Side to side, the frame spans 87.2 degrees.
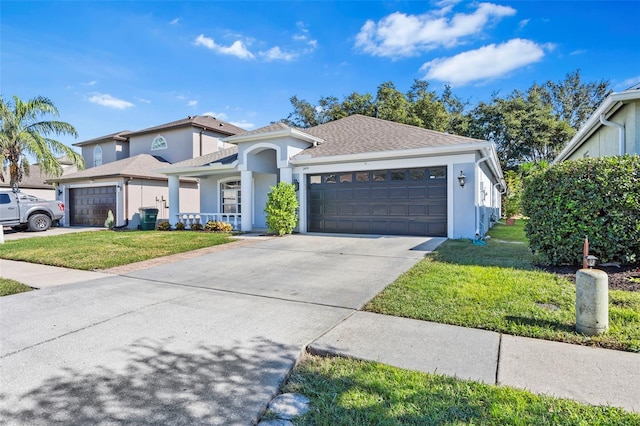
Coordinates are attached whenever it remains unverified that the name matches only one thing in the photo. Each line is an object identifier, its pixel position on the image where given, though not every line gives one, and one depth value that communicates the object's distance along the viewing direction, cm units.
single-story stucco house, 1101
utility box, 352
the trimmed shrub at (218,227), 1442
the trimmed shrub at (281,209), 1234
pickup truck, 1530
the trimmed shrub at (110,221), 1727
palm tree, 1792
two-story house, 1802
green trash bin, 1611
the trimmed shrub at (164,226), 1577
